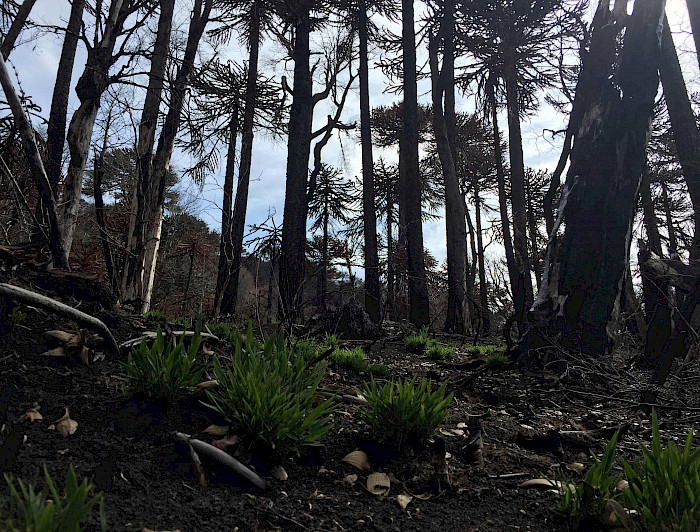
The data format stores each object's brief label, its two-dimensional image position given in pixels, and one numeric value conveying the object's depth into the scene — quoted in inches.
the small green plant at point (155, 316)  137.2
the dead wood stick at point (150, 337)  93.2
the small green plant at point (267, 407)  68.5
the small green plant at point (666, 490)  53.9
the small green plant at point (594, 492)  61.2
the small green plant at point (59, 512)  35.7
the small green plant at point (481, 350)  204.4
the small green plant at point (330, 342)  163.6
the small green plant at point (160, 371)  74.9
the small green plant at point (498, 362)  156.6
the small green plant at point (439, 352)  182.7
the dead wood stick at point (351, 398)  94.0
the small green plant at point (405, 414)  79.6
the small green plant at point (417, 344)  199.5
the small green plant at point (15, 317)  84.6
